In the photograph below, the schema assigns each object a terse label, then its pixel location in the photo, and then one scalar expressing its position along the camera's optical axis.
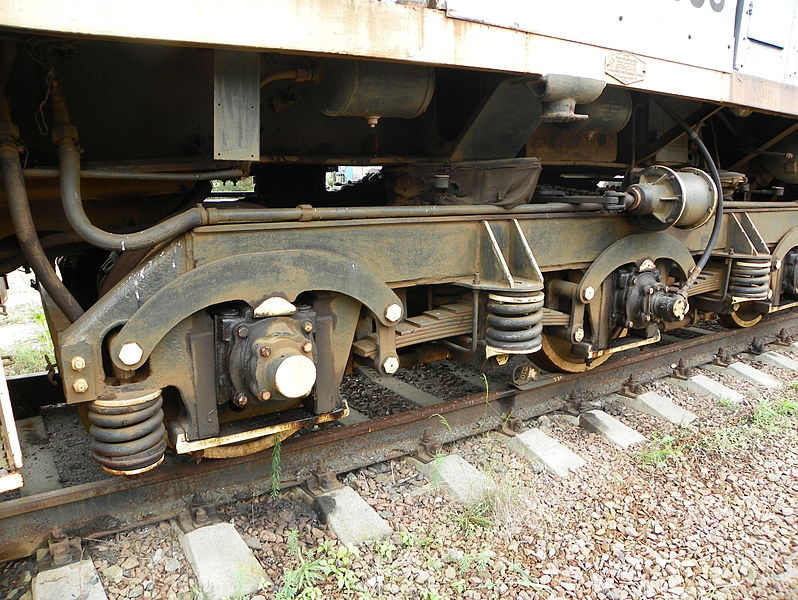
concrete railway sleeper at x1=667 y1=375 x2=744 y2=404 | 4.48
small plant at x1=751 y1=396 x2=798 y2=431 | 4.04
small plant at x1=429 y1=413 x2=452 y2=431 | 3.41
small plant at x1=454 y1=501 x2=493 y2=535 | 2.78
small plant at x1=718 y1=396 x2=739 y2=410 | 4.32
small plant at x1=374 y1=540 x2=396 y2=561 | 2.57
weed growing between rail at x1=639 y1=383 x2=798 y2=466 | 3.59
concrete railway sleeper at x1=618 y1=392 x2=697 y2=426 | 4.09
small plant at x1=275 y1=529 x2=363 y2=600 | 2.32
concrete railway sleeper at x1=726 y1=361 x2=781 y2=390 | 4.82
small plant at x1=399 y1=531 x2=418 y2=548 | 2.63
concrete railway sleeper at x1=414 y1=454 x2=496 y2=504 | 3.00
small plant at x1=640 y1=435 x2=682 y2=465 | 3.50
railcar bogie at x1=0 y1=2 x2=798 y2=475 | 2.33
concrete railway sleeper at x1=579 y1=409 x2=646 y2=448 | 3.73
